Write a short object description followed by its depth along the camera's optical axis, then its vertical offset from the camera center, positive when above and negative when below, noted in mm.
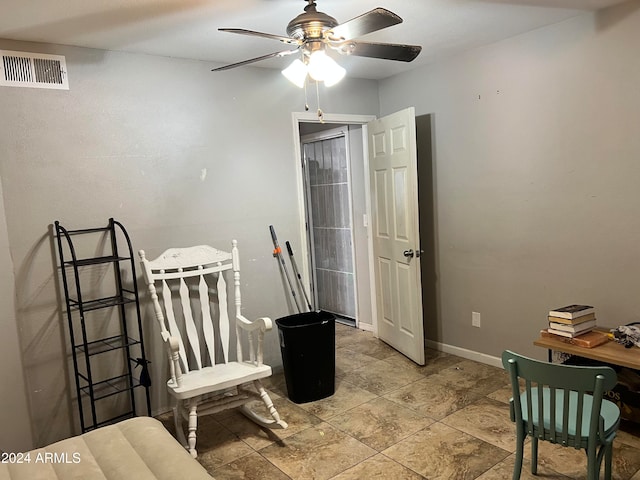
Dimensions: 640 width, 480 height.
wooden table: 2424 -933
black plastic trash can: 3201 -1112
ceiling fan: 1924 +677
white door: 3686 -348
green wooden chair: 1775 -956
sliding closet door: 4781 -289
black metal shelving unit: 2836 -714
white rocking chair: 2701 -856
